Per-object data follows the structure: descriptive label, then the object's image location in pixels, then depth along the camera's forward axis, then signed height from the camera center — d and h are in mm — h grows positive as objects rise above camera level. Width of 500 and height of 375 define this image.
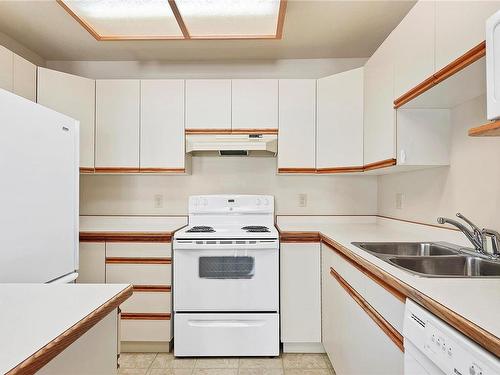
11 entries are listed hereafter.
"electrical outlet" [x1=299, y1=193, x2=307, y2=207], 2914 -87
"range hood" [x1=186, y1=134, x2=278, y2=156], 2561 +386
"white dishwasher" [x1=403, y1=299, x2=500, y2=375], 658 -368
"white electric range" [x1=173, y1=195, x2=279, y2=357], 2234 -720
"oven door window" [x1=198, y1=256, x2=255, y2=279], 2266 -535
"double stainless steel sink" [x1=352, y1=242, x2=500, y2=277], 1327 -306
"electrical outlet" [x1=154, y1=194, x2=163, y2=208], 2926 -102
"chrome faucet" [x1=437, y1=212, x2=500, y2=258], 1335 -195
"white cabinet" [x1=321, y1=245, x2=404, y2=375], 1169 -633
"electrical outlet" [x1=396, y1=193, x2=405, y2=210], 2381 -61
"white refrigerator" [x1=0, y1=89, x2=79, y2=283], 1312 -13
